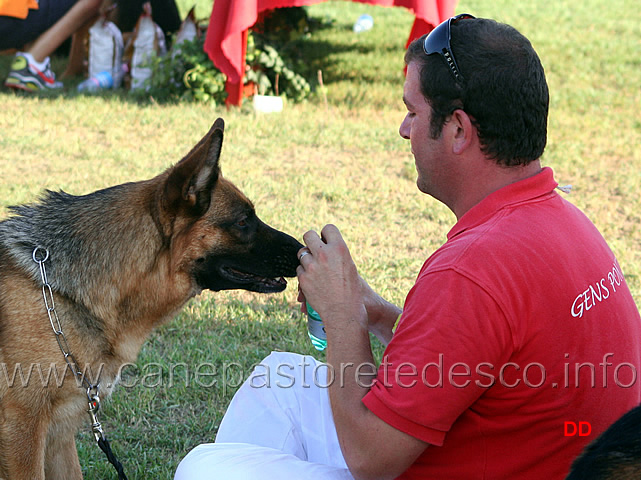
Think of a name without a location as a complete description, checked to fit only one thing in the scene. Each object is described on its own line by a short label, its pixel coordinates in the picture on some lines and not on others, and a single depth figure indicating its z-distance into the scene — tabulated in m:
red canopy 6.59
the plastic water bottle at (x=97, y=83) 8.10
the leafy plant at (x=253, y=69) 7.50
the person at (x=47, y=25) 8.02
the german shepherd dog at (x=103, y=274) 2.47
